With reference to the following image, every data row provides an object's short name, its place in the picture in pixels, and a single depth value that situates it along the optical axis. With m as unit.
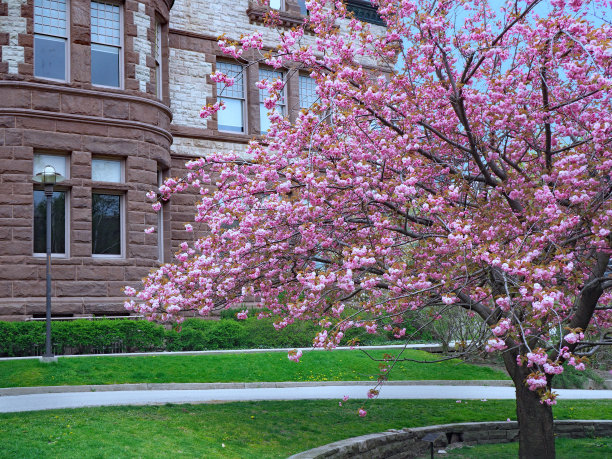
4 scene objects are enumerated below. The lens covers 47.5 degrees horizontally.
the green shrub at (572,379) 19.58
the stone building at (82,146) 17.81
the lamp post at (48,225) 14.88
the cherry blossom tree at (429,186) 8.12
